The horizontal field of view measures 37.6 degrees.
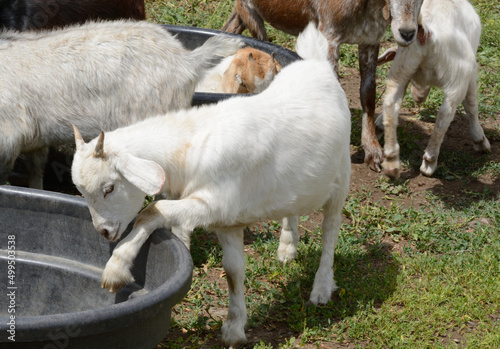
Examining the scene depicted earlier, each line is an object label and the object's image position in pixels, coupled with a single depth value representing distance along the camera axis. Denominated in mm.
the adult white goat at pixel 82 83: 3982
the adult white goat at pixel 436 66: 5273
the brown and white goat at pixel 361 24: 5594
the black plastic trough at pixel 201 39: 5621
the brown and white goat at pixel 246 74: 5301
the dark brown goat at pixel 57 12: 5090
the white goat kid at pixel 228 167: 3082
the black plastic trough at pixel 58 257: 3191
